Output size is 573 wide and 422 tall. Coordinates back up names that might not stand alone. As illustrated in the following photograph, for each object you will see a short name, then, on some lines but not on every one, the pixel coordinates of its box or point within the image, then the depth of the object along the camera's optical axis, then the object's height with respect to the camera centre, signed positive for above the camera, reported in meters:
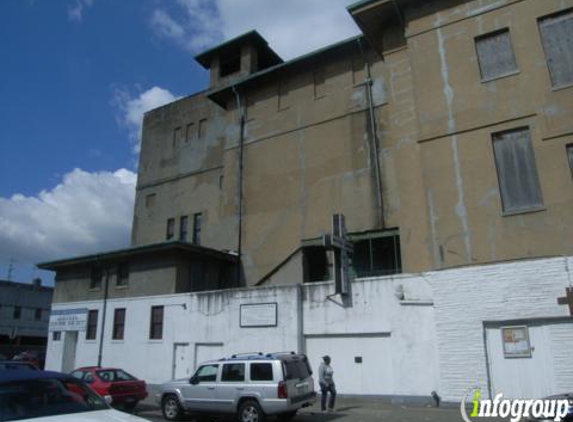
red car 16.30 -0.89
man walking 15.38 -0.90
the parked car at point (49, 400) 5.78 -0.51
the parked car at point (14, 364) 16.62 -0.19
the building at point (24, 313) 59.94 +5.56
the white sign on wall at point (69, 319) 29.00 +2.24
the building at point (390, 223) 15.59 +5.43
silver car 12.82 -0.88
